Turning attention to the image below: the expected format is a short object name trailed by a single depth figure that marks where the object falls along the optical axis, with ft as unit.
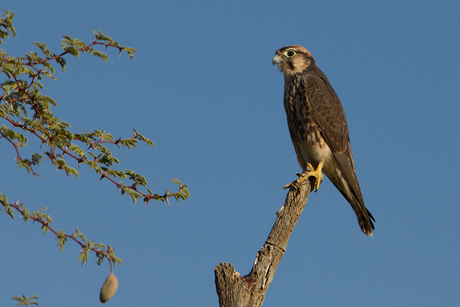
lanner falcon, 32.24
